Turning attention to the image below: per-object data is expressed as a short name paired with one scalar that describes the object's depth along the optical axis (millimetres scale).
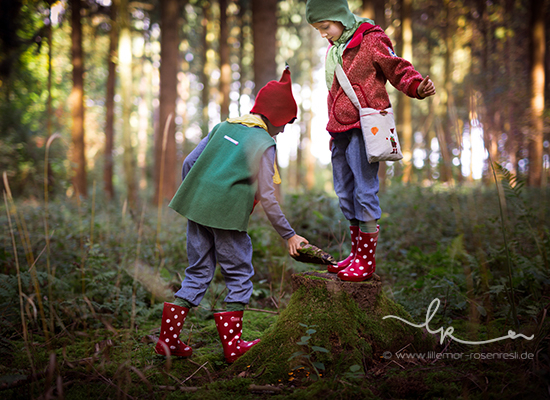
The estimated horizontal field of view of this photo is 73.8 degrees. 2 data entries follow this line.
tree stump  2742
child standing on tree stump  2758
